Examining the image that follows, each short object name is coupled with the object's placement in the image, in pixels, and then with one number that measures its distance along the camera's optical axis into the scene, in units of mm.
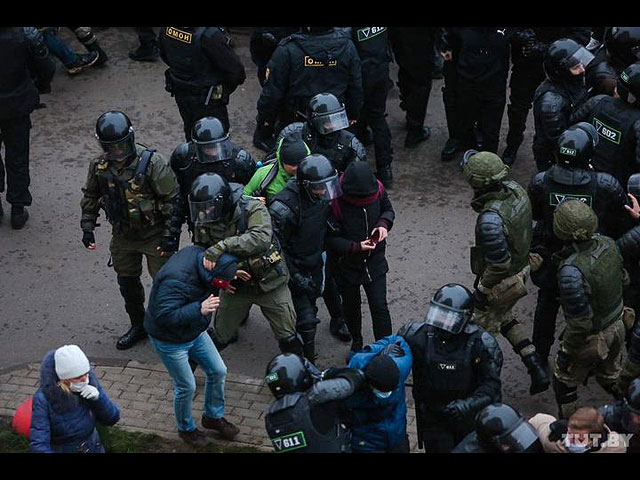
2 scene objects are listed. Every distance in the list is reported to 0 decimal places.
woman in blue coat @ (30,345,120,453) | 12664
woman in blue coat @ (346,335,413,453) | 12484
